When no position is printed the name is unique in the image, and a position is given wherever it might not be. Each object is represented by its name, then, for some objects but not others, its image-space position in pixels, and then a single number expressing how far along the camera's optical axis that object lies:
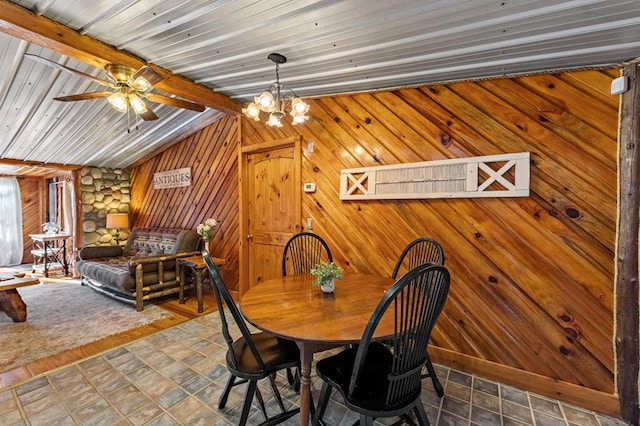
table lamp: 5.30
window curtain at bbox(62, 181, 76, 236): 5.75
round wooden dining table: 1.32
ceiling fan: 2.06
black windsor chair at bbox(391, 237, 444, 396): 1.98
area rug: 2.61
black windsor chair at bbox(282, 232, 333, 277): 2.75
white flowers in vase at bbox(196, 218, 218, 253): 3.87
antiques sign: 4.99
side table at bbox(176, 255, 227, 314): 3.55
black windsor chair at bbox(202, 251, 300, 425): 1.43
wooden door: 3.52
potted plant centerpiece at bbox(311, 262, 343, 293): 1.84
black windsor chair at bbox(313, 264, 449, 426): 1.19
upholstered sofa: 3.63
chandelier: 2.11
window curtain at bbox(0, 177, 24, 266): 6.59
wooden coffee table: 3.14
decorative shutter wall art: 2.12
